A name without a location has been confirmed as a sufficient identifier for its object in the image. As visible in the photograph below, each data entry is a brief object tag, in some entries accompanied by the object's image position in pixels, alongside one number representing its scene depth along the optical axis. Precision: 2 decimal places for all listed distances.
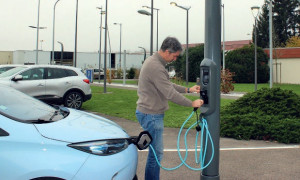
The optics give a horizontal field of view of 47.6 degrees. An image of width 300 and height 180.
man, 3.66
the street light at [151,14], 21.42
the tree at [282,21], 56.12
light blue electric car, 2.77
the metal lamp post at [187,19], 28.68
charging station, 3.65
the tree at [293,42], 50.77
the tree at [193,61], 40.38
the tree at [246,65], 38.16
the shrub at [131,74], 52.81
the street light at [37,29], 38.12
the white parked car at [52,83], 11.73
